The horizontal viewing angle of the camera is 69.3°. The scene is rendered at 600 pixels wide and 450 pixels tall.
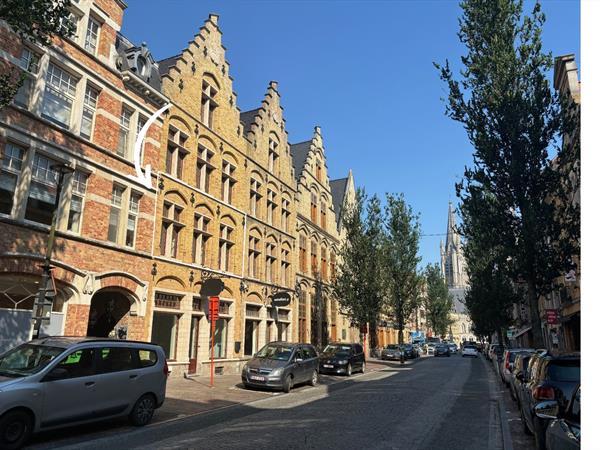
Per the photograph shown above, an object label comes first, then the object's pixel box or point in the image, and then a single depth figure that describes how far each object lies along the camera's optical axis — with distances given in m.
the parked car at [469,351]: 54.31
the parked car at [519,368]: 10.60
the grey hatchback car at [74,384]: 7.19
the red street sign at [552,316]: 20.31
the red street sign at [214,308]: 16.53
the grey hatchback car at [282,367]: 15.84
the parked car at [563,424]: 4.18
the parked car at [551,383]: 6.77
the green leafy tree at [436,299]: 73.12
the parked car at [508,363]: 16.65
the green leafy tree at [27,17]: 8.60
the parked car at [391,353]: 39.41
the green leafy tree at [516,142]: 18.72
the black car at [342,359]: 23.45
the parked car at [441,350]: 55.44
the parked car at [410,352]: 43.66
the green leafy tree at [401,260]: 42.72
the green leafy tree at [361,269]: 33.67
